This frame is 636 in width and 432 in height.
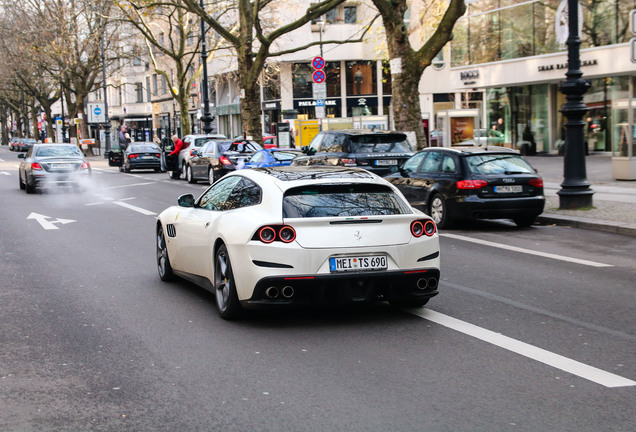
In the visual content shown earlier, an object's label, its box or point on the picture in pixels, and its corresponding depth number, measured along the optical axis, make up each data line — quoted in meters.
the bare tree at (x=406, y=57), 22.41
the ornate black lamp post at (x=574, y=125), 16.27
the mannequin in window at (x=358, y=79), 63.94
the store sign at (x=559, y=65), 34.62
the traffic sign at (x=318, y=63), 27.50
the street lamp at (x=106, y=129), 65.50
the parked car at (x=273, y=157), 26.53
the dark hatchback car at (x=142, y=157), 41.84
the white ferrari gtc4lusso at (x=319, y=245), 7.21
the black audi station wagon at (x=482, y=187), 14.94
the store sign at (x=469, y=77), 42.12
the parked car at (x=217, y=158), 29.88
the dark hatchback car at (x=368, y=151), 21.53
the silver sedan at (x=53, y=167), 27.69
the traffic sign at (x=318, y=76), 27.16
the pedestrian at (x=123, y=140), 52.39
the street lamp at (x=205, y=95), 42.76
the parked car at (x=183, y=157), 35.25
